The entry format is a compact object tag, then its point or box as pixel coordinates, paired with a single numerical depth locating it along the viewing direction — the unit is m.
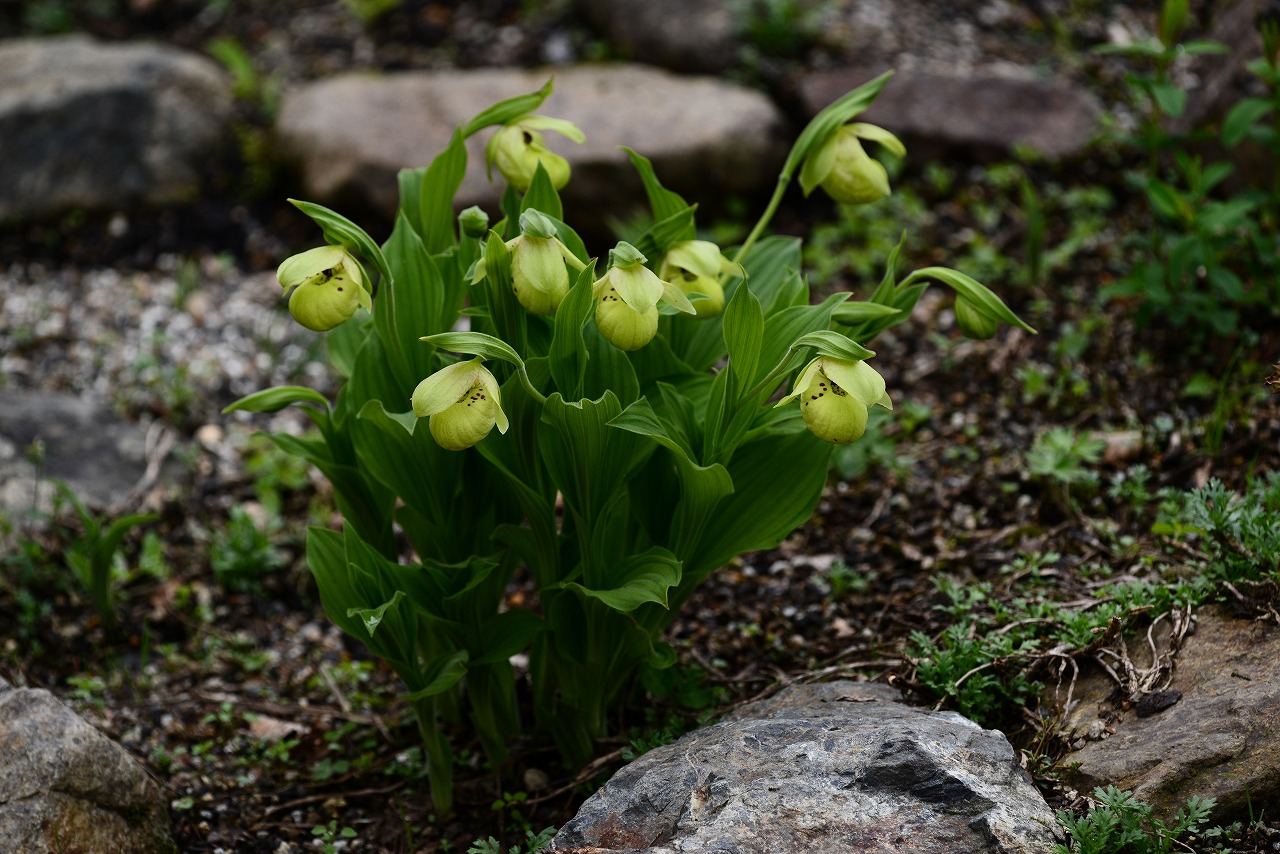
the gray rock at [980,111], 4.12
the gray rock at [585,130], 4.08
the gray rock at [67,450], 3.10
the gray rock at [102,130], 4.41
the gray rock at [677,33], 4.54
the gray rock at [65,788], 1.93
